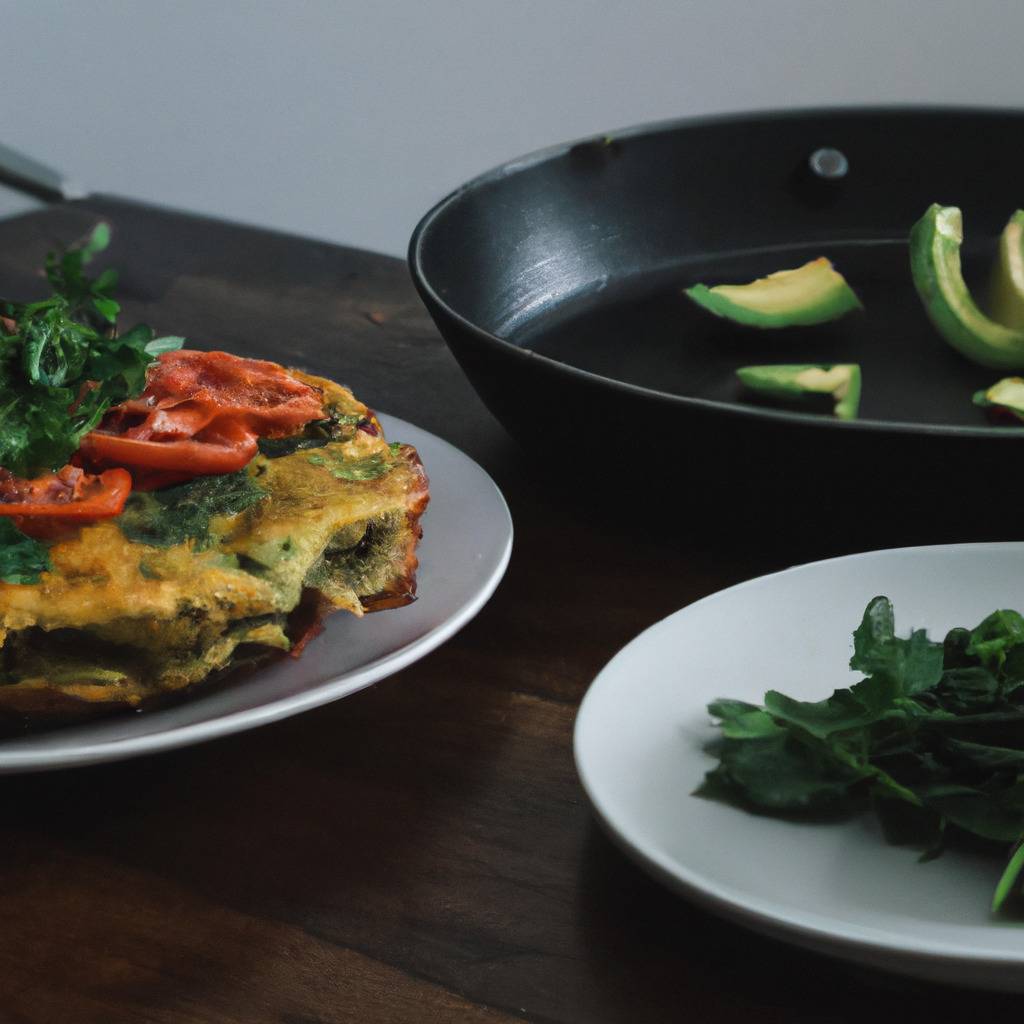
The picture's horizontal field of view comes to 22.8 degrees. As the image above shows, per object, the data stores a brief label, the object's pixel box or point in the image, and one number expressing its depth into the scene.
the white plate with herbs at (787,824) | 0.61
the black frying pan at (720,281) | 0.76
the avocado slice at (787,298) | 0.93
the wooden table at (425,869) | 0.65
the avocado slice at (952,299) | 0.90
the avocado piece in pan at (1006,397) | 0.86
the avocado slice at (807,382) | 0.88
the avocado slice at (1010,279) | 0.94
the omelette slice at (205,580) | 0.69
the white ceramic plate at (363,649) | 0.67
